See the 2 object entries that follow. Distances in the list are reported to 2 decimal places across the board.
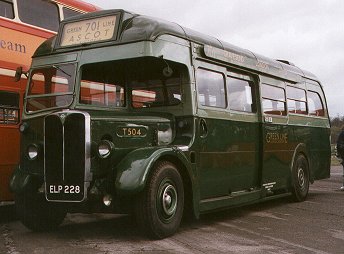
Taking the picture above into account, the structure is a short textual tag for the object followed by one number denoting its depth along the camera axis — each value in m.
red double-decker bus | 8.38
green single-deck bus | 6.43
